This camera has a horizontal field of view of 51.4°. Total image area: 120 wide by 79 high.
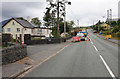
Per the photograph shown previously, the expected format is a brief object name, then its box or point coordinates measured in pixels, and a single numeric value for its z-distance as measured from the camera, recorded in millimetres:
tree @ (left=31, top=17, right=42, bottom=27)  86875
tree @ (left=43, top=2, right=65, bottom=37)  30786
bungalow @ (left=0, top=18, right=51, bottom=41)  42125
